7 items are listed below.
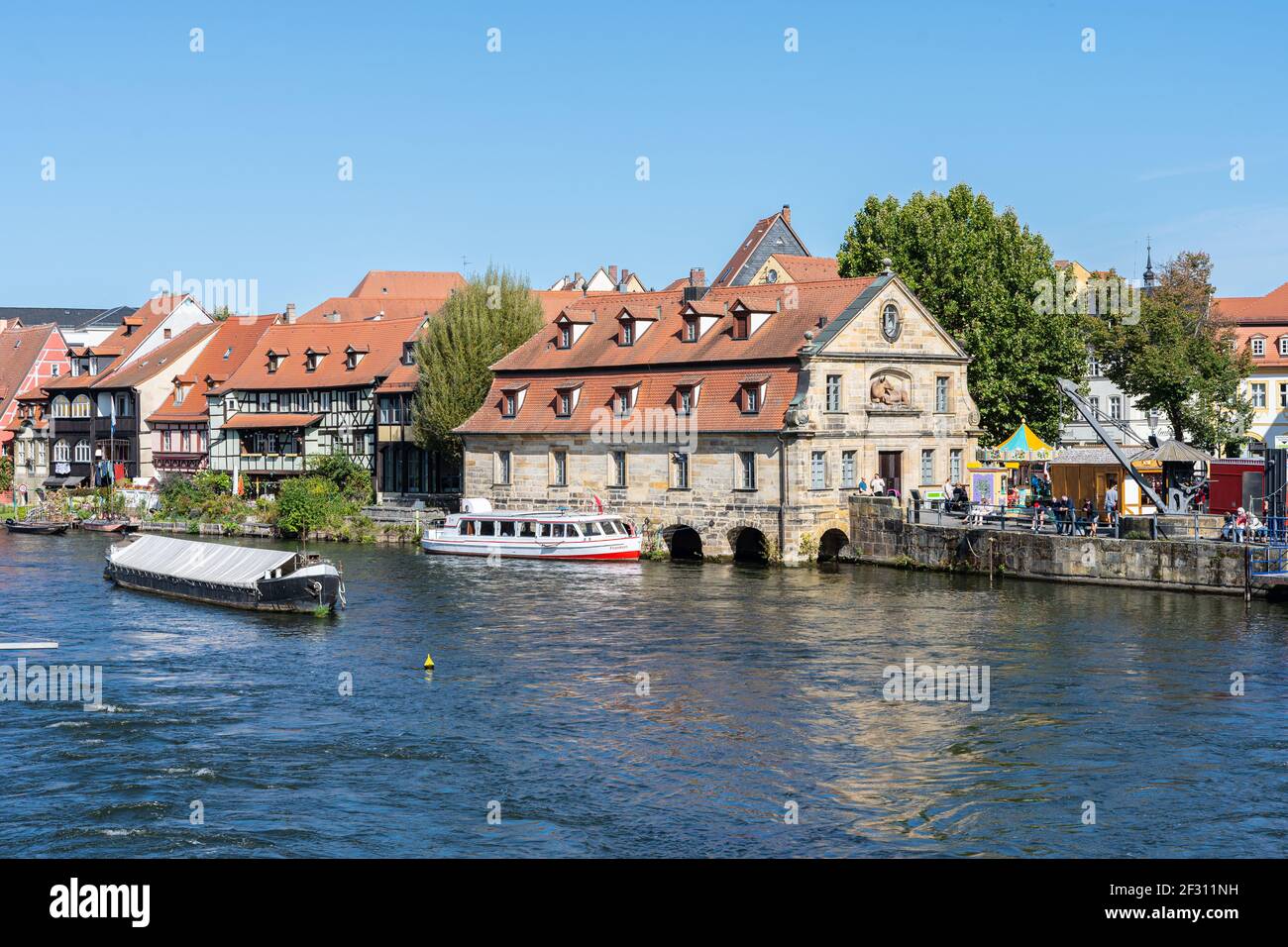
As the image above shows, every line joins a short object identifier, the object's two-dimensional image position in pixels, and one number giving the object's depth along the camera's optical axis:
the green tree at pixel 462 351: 72.88
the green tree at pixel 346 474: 79.12
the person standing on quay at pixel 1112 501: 52.06
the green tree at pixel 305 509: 73.00
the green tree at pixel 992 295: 67.44
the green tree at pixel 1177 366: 70.81
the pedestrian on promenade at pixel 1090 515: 49.29
